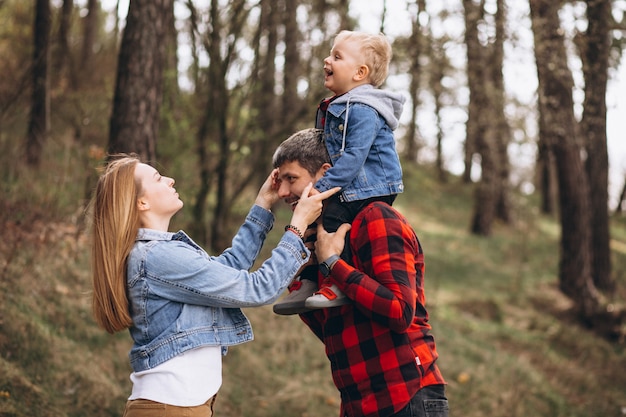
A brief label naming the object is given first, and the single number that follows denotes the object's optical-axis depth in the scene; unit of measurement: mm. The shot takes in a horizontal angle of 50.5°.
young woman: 2646
